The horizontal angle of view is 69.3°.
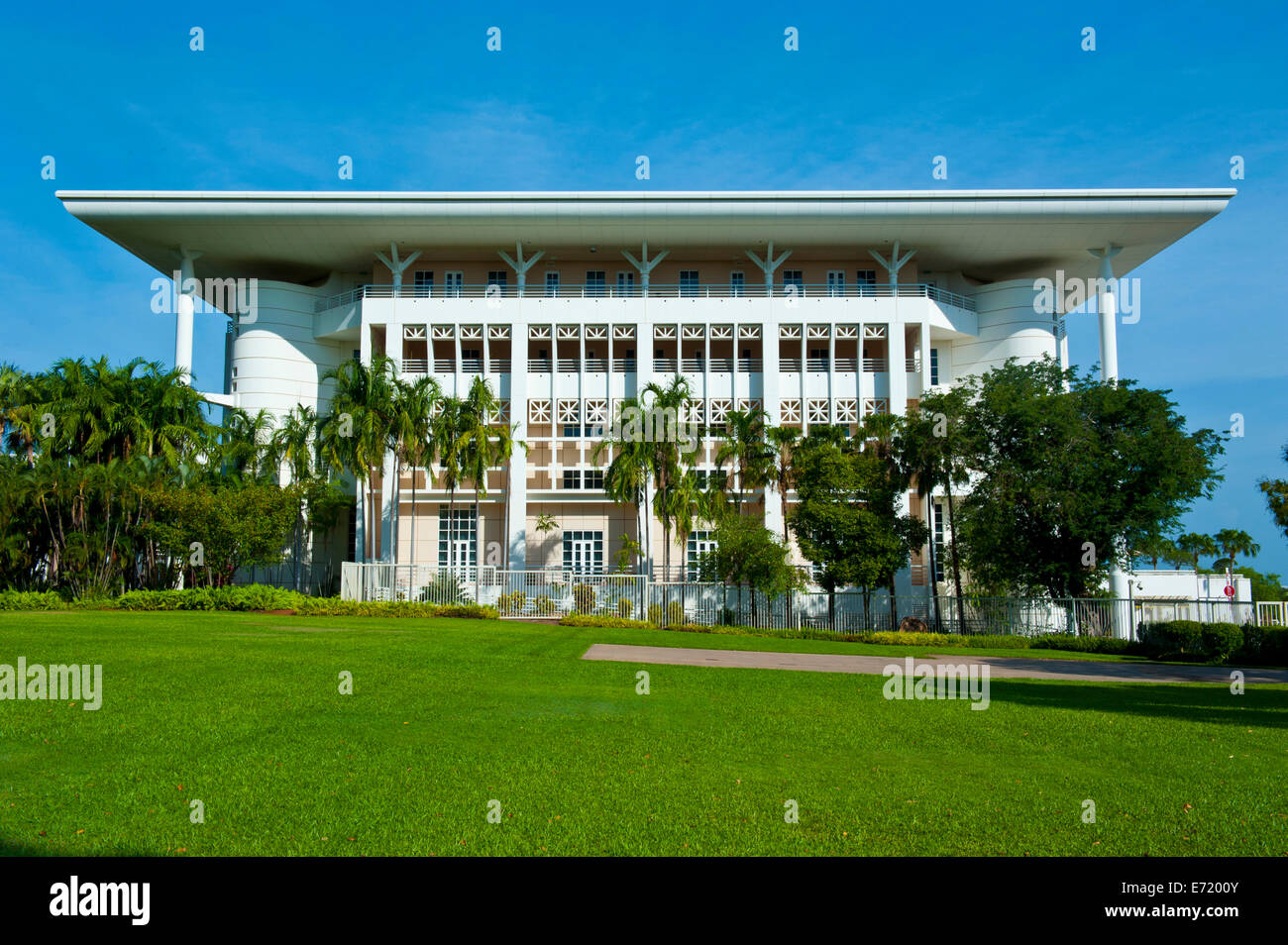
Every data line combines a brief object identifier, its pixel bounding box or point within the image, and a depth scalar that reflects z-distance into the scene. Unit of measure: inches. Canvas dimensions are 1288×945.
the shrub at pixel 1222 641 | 1010.7
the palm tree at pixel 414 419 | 1480.1
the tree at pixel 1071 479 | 1322.6
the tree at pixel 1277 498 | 1950.1
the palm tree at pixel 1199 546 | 1384.2
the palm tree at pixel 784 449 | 1425.9
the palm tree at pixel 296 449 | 1654.8
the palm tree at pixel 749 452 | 1433.3
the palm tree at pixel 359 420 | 1473.9
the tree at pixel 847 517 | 1346.0
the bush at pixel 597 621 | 1263.5
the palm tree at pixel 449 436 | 1503.4
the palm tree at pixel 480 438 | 1504.7
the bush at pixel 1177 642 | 1048.2
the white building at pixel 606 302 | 1728.6
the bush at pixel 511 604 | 1434.5
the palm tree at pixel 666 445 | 1438.2
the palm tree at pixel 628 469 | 1424.7
